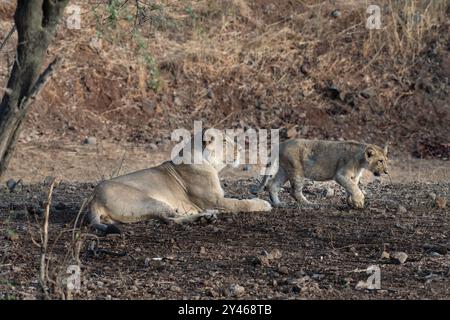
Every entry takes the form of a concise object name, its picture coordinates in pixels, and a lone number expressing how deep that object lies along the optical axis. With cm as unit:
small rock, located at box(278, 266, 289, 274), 1314
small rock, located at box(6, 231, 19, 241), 1545
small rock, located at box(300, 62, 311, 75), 3106
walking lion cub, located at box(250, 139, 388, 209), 1872
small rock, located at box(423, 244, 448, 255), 1449
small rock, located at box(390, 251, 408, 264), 1376
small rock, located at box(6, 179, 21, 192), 2134
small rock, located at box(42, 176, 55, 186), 2233
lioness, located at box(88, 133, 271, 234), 1698
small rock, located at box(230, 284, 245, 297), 1202
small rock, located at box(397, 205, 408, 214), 1773
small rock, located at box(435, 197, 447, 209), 1825
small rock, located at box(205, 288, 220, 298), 1201
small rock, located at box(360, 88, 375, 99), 3037
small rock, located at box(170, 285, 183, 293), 1234
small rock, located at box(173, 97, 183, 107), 3008
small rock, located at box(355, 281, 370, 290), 1232
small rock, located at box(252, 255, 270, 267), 1354
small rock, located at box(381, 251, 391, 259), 1402
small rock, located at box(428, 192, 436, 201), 1930
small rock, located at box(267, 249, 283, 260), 1391
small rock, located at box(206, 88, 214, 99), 3025
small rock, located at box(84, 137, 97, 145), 2797
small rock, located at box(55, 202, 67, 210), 1848
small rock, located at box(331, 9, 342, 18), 3259
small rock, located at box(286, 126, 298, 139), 2851
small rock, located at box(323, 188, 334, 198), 2048
